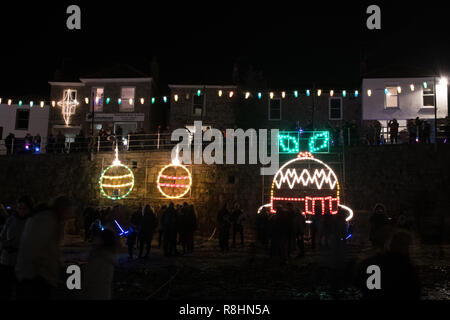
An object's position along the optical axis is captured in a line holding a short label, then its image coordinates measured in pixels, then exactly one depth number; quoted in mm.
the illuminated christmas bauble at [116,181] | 20203
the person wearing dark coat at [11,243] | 5840
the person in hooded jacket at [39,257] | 4285
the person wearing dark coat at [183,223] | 13828
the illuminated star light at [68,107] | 29344
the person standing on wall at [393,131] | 18775
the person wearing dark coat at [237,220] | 15616
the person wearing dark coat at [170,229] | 13062
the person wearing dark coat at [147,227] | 12547
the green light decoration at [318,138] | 17891
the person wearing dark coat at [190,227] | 13992
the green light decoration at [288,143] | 18612
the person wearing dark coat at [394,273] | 3922
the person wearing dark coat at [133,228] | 12562
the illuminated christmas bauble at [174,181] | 19258
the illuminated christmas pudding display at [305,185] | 16859
